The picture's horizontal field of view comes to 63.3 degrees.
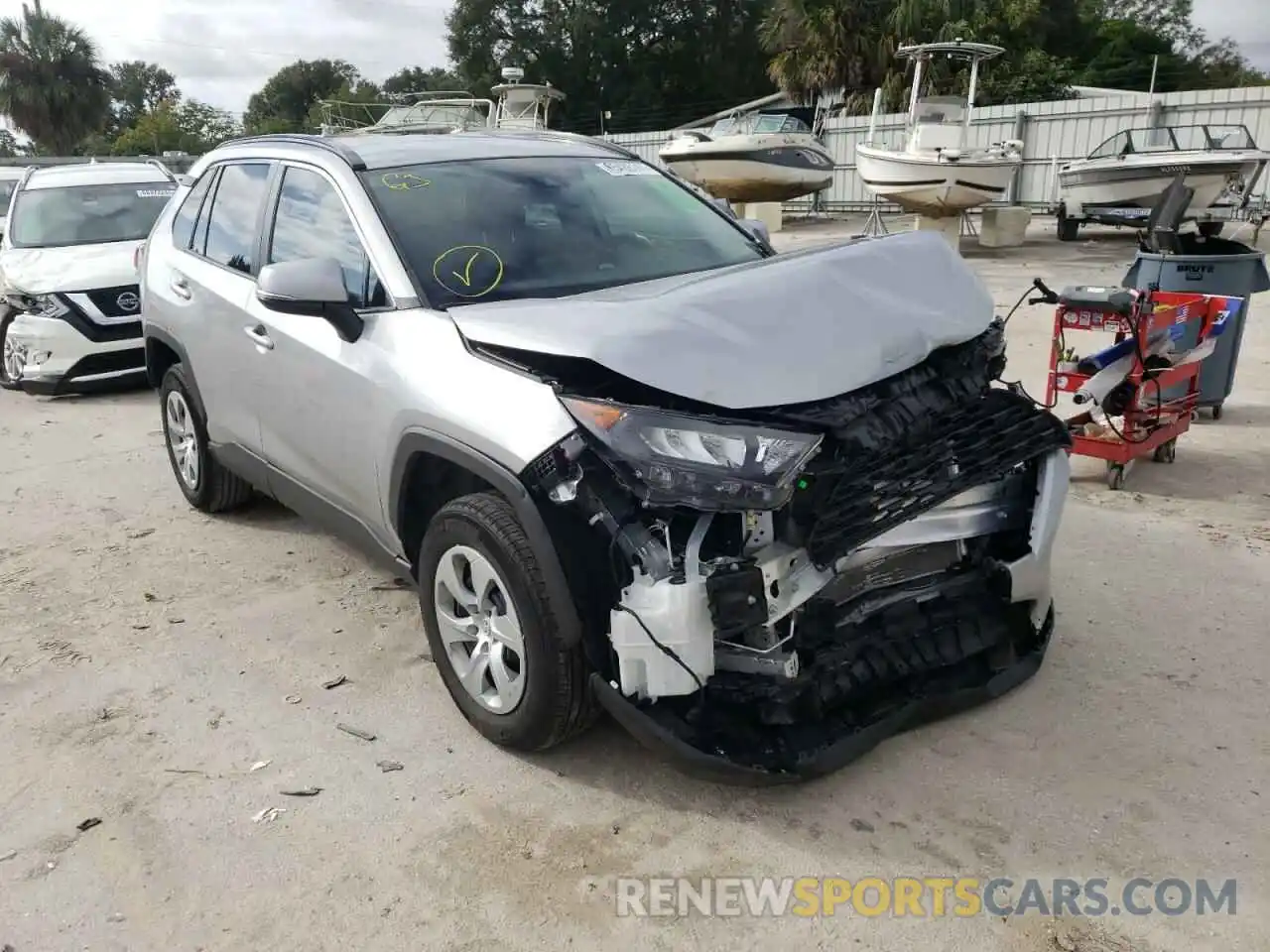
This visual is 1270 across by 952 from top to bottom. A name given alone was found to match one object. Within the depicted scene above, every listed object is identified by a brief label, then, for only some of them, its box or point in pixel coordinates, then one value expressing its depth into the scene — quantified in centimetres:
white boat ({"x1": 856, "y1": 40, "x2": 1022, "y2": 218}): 1616
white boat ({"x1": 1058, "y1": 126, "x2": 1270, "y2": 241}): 1518
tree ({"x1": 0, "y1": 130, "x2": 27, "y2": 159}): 4722
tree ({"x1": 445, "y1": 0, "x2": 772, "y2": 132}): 4575
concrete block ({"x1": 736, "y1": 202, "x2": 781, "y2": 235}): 2092
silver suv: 262
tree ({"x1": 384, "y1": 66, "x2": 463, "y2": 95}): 5618
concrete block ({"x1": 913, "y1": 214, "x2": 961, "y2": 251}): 1722
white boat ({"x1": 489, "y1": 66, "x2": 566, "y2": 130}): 2297
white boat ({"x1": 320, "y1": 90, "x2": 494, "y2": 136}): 1955
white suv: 828
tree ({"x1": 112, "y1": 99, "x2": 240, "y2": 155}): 5375
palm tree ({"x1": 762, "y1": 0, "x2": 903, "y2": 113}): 2714
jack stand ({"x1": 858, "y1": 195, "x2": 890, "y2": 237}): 1732
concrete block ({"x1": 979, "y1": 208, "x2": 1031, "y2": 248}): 1678
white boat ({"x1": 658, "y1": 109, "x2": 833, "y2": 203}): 1953
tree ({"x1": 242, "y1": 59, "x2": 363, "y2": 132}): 7206
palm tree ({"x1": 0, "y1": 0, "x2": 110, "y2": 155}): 4091
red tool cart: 529
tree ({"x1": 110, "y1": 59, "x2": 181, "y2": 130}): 7200
